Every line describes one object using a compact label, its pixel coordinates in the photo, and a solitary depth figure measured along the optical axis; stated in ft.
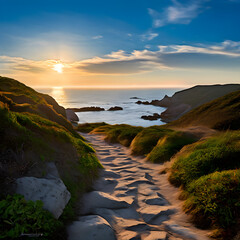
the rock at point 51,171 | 17.97
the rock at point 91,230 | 13.79
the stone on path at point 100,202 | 18.33
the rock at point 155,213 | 16.89
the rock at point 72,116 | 203.29
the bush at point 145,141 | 40.20
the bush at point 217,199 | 14.84
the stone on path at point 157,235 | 14.06
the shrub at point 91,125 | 145.14
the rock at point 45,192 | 14.47
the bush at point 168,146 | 34.09
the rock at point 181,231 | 14.26
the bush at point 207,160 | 22.24
